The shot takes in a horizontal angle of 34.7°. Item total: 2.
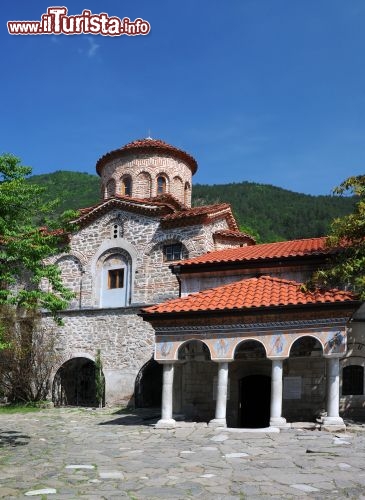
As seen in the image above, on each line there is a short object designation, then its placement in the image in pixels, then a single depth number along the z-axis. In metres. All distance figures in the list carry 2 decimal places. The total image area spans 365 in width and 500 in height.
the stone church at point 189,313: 12.69
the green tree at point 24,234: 10.16
